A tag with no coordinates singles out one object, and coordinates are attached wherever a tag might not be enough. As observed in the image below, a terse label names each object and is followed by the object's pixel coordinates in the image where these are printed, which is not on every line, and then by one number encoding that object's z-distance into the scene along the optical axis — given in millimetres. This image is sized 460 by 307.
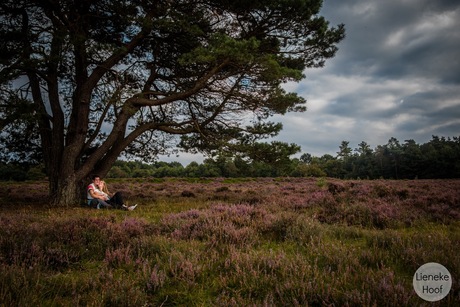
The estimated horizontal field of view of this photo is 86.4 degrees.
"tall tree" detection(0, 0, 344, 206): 8438
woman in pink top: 9523
